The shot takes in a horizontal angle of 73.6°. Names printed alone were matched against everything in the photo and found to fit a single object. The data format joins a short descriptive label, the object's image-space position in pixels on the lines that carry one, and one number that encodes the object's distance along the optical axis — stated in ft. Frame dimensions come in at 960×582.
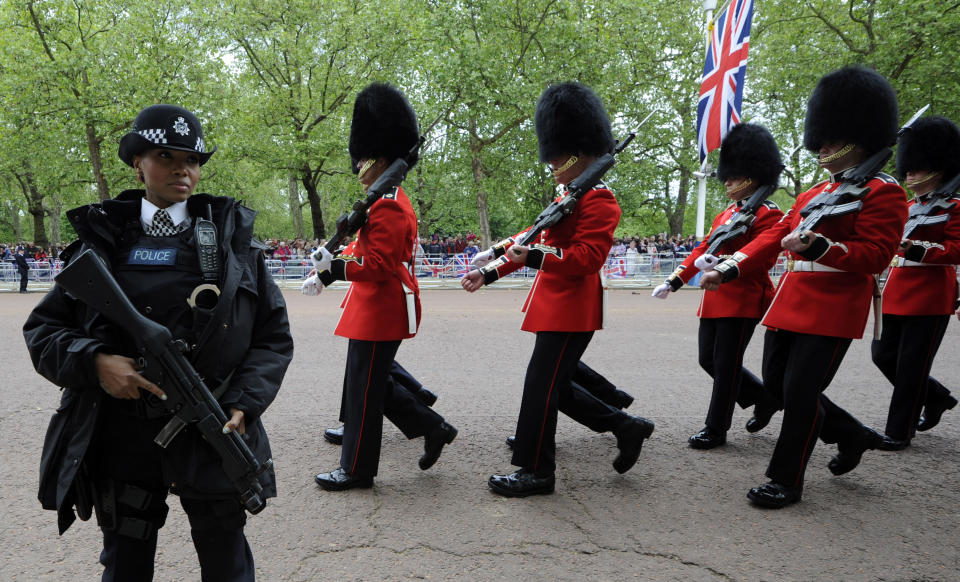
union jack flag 35.88
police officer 6.08
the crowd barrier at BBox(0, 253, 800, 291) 60.59
